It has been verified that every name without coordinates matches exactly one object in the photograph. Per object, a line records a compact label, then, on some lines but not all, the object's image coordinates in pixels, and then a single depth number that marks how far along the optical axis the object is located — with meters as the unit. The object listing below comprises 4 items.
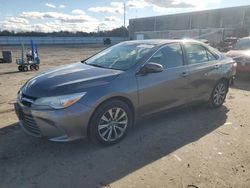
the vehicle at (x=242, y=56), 6.68
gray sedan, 2.62
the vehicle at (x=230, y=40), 19.39
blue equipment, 9.11
